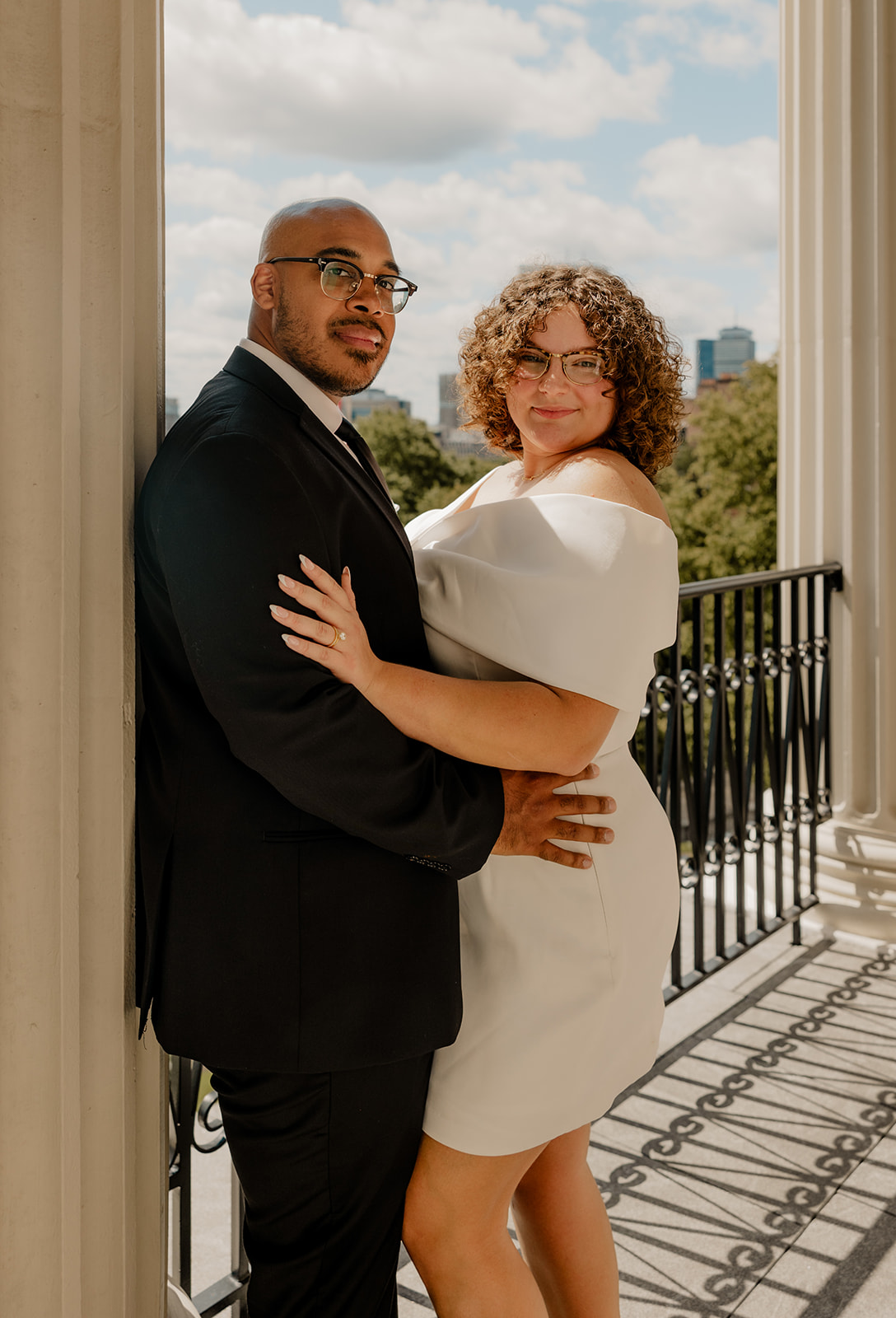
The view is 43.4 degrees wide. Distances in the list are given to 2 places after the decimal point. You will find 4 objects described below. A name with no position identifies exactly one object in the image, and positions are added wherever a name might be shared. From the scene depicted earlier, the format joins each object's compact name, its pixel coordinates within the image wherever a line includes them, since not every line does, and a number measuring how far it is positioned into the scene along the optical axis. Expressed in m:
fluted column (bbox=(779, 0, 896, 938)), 4.36
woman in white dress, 1.62
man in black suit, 1.34
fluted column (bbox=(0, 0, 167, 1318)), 1.22
